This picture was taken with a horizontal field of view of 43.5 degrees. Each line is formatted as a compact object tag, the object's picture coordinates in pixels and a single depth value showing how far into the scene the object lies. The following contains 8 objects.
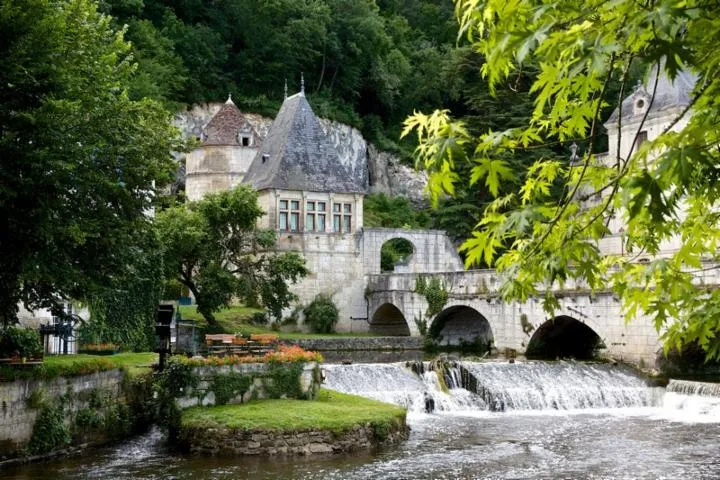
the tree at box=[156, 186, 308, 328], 31.19
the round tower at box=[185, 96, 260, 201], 47.81
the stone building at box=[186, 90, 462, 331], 40.25
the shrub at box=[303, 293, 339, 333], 39.69
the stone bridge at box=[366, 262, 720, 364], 29.44
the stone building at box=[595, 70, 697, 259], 39.94
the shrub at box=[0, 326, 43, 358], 17.70
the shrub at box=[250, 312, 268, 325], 37.31
